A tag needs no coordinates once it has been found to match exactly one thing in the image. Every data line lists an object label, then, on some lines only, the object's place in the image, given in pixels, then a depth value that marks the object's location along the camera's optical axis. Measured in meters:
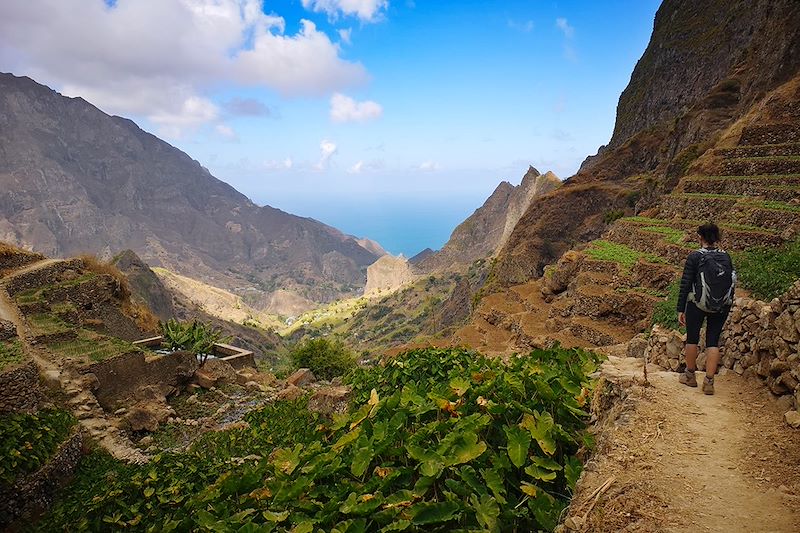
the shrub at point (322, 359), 25.59
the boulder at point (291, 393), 14.30
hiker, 4.82
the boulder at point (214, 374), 17.00
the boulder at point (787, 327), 3.97
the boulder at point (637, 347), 7.14
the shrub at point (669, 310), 11.02
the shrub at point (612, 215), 35.12
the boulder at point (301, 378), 18.77
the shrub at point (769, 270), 8.81
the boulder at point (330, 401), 9.47
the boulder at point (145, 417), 12.53
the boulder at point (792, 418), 3.47
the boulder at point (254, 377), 18.83
